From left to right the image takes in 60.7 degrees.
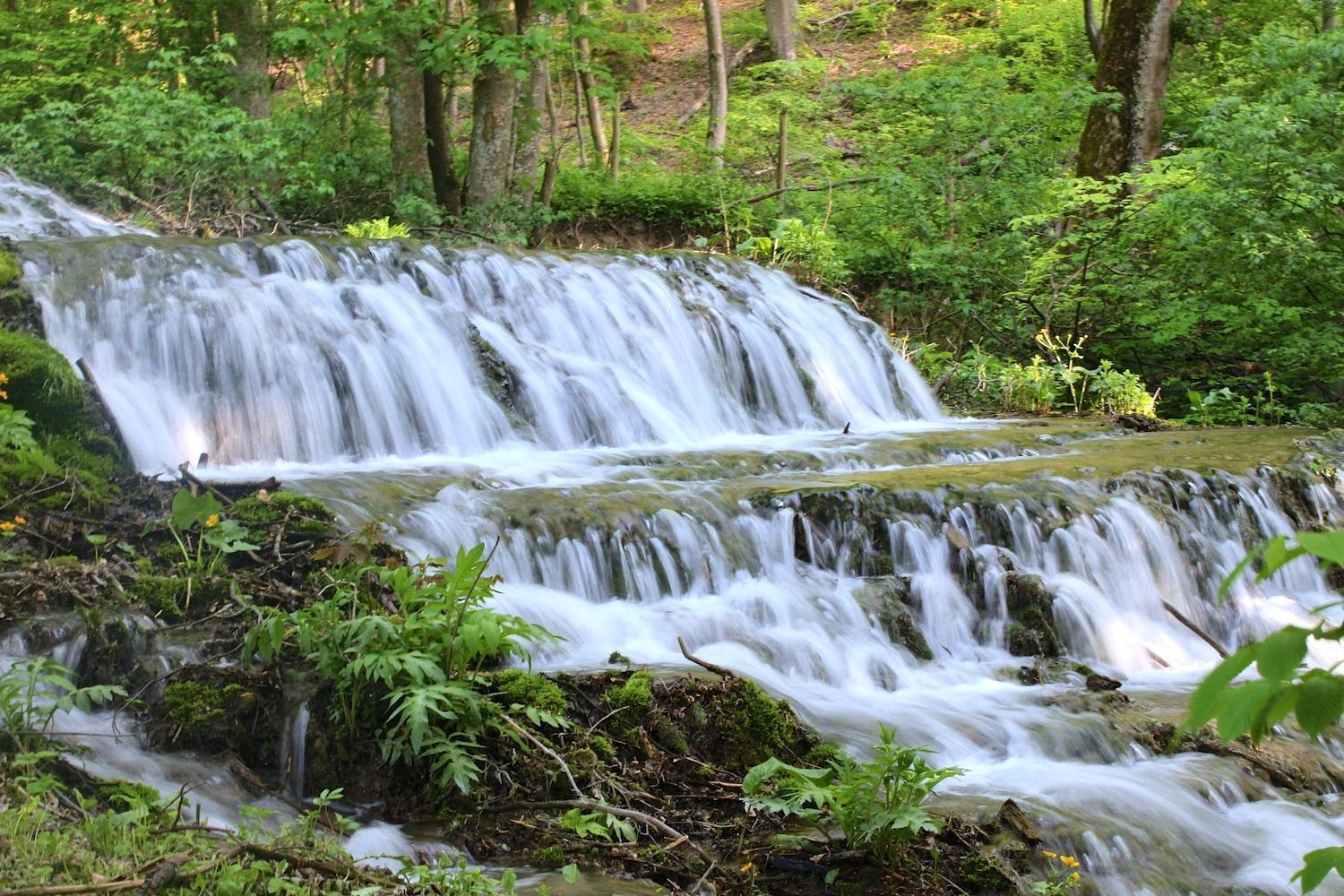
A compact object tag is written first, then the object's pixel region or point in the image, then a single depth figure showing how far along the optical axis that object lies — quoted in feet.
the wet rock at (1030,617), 19.63
